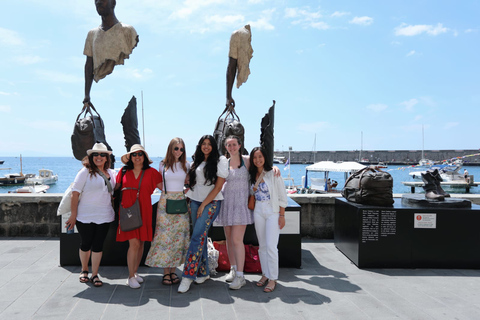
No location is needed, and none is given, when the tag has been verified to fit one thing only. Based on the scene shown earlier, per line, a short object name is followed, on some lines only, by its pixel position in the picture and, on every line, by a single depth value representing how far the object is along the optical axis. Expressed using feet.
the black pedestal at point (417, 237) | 14.11
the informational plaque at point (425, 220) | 14.12
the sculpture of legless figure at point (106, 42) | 15.87
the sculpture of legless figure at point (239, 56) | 17.01
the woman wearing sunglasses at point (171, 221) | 11.57
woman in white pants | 11.56
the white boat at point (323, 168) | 61.87
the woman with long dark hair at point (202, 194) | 11.32
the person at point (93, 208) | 11.76
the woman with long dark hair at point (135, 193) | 11.69
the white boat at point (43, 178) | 139.95
